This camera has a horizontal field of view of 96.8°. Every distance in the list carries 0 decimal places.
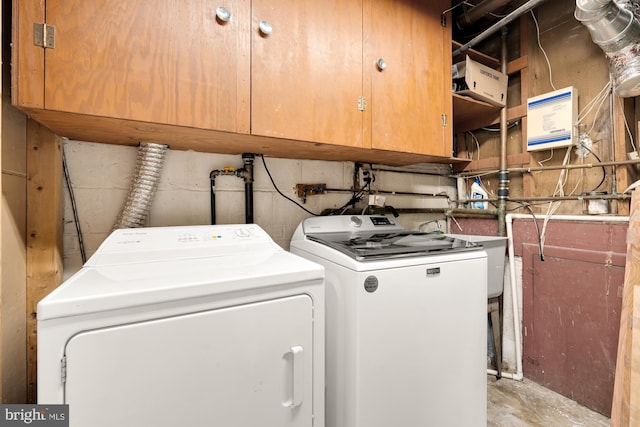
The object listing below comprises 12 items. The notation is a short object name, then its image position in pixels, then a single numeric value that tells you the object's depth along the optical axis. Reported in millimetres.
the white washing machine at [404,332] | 1172
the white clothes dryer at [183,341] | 712
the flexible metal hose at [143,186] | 1353
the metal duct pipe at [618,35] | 1430
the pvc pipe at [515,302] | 2048
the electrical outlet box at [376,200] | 2076
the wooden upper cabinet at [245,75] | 942
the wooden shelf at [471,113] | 2064
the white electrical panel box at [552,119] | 1869
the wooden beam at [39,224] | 1164
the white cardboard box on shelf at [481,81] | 1991
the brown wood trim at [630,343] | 1213
